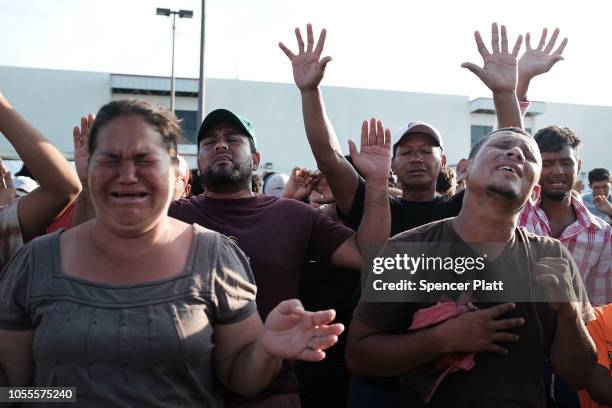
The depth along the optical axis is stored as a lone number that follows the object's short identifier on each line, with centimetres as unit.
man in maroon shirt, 255
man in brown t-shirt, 197
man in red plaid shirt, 323
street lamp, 1611
